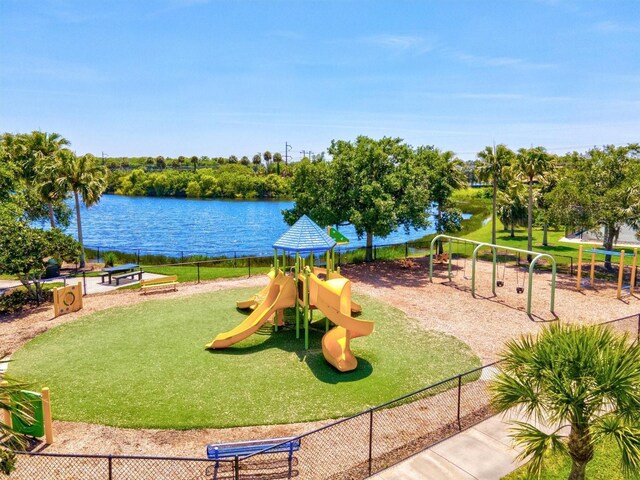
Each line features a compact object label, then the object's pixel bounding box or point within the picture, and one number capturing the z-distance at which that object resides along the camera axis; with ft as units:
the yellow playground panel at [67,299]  60.90
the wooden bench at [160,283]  74.34
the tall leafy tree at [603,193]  79.77
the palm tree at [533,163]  97.19
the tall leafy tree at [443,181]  99.86
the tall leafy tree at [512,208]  143.02
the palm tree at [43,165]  92.20
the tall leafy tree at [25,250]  61.05
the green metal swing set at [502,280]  63.26
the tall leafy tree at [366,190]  85.87
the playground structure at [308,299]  45.70
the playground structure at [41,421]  31.96
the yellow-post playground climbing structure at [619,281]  71.36
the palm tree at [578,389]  21.27
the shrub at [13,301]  65.00
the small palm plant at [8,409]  17.24
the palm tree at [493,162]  102.47
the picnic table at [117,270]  81.41
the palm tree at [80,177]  92.53
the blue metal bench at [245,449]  28.66
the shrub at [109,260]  98.68
